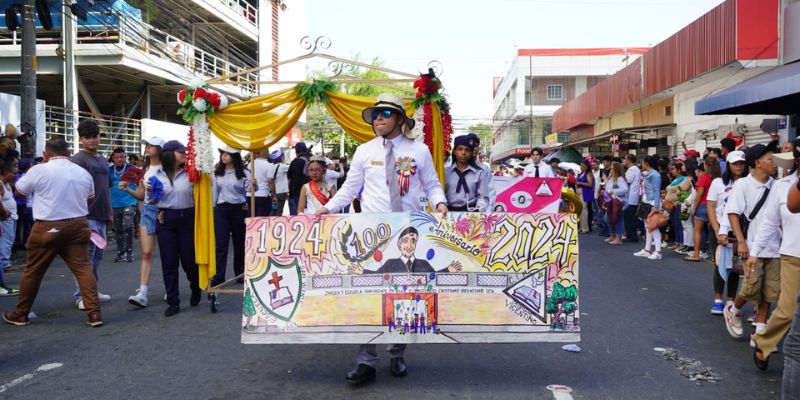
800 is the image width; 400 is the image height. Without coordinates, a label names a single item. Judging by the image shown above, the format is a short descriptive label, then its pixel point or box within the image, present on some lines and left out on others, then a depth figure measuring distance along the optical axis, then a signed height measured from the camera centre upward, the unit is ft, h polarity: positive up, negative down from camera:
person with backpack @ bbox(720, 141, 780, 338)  18.07 -1.20
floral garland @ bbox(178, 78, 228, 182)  24.77 +2.59
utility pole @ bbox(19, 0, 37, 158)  40.86 +6.28
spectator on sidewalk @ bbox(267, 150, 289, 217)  39.19 +0.42
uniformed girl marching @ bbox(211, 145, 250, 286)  27.45 -0.49
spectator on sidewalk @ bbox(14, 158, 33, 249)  40.68 -1.86
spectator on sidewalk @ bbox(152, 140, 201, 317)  24.39 -1.16
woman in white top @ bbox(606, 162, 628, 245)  49.44 -0.46
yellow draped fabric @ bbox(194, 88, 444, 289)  26.03 +2.62
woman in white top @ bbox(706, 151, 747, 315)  22.38 -1.21
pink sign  37.14 -0.46
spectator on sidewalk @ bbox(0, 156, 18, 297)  29.01 -1.46
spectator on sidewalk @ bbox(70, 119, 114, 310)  23.92 -0.06
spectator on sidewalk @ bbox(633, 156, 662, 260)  40.93 -0.76
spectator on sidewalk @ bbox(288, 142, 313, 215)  36.73 +0.84
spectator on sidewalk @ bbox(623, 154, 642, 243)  48.26 -1.08
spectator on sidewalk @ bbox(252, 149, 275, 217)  34.78 -0.04
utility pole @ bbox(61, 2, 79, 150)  56.65 +9.30
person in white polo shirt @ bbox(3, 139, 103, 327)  21.91 -1.15
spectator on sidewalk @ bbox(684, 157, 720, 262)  34.51 -0.96
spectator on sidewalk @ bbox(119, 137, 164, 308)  24.95 -1.28
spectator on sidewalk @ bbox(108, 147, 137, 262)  38.19 -1.47
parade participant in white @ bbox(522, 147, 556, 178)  42.14 +1.10
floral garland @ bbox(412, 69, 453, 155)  26.32 +3.26
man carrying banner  17.15 +0.35
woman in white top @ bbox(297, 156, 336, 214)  28.81 -0.13
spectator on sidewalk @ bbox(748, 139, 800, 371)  15.86 -1.86
